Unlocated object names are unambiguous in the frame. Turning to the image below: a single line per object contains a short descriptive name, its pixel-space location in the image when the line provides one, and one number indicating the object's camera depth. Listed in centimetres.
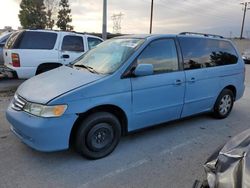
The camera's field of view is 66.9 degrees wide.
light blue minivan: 239
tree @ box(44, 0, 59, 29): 3235
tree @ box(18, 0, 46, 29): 3071
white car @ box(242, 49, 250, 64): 1704
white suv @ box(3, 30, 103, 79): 559
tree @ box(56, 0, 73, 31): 3292
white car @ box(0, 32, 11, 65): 704
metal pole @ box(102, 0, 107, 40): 1015
